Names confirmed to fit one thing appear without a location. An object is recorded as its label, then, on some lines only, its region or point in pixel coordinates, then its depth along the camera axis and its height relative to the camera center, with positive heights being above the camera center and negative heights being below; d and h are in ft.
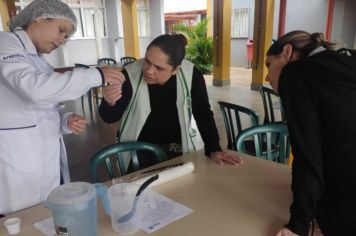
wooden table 3.46 -2.16
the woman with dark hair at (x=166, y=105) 5.26 -1.30
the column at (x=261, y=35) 22.82 -0.45
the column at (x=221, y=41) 25.27 -0.91
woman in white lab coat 3.78 -0.76
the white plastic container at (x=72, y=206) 2.80 -1.53
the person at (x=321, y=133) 3.04 -1.02
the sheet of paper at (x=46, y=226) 3.42 -2.11
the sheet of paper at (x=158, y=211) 3.55 -2.14
